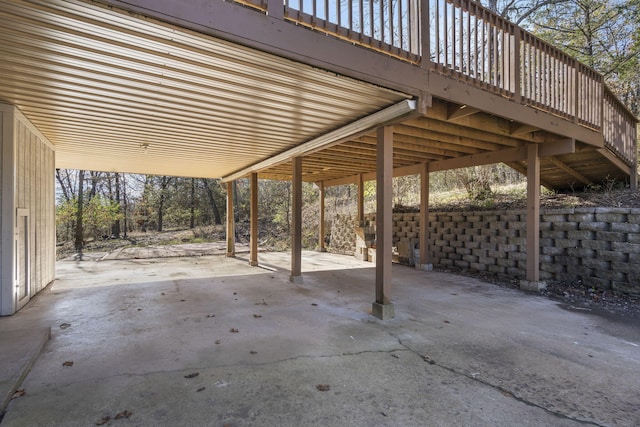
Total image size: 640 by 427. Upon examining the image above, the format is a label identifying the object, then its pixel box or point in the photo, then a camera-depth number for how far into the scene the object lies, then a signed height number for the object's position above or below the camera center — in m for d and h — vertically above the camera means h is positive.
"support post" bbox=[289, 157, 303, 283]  5.96 -0.16
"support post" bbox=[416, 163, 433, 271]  7.42 -0.23
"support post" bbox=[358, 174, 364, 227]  9.96 +0.46
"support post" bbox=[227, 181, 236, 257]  9.86 -0.31
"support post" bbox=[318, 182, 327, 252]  11.31 -0.41
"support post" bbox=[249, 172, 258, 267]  8.04 -0.18
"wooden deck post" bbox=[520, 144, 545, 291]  5.36 -0.19
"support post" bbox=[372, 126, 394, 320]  3.88 -0.15
